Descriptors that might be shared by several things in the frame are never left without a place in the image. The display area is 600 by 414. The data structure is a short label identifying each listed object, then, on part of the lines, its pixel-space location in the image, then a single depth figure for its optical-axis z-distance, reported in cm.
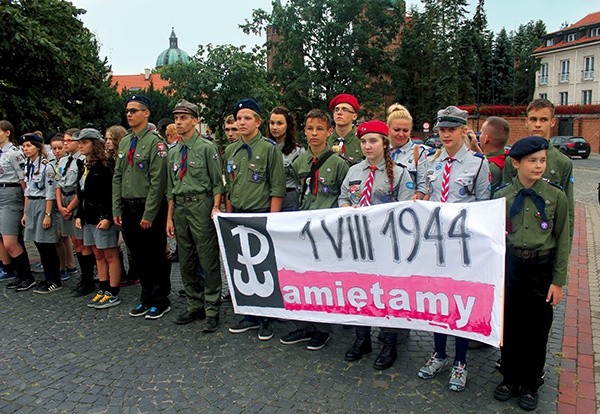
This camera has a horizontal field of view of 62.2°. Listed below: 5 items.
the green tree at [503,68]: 6319
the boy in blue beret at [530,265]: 364
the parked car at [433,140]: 2957
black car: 3475
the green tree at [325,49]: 3869
